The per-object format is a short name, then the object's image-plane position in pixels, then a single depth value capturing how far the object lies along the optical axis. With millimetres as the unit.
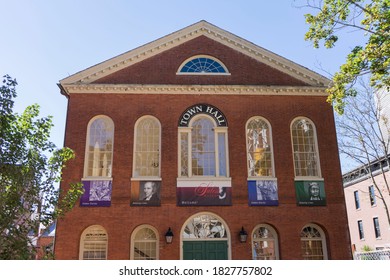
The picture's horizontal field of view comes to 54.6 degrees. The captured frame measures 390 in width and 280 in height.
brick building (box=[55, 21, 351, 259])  15031
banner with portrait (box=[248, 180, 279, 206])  15477
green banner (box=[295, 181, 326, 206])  15641
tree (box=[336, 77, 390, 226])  22047
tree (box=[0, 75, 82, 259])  7426
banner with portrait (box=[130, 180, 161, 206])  15203
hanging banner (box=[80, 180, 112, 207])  15133
